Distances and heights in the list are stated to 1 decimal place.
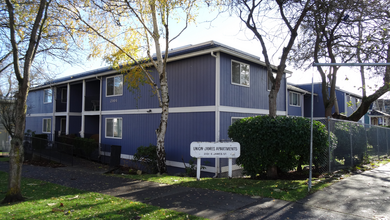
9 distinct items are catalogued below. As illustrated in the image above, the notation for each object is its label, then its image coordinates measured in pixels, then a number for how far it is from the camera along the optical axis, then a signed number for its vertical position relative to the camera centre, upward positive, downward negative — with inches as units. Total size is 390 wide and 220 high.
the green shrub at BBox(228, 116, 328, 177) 335.9 -23.3
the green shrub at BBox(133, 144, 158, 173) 509.4 -63.3
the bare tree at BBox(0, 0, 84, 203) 273.1 +7.8
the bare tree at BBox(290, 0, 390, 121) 459.6 +167.5
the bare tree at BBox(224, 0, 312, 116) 389.2 +135.4
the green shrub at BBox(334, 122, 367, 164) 429.4 -26.0
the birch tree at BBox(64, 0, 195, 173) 415.2 +127.9
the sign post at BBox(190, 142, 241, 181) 354.9 -34.9
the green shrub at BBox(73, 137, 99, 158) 697.0 -60.5
